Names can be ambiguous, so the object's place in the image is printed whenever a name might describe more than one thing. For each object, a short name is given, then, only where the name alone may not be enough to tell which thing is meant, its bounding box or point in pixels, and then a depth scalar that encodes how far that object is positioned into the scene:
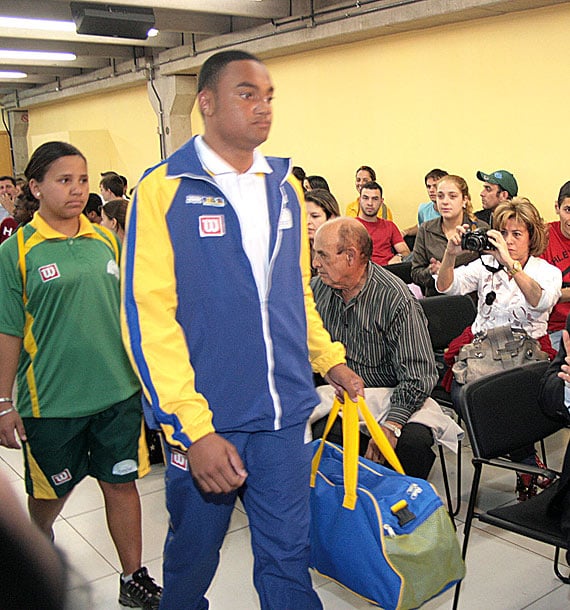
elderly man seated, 2.68
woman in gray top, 4.86
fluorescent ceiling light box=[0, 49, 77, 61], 10.05
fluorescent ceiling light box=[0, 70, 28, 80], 12.23
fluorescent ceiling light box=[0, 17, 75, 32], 8.12
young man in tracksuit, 1.64
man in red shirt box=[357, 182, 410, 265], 6.21
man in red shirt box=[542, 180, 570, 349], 3.99
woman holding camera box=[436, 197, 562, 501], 3.21
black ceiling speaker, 7.28
